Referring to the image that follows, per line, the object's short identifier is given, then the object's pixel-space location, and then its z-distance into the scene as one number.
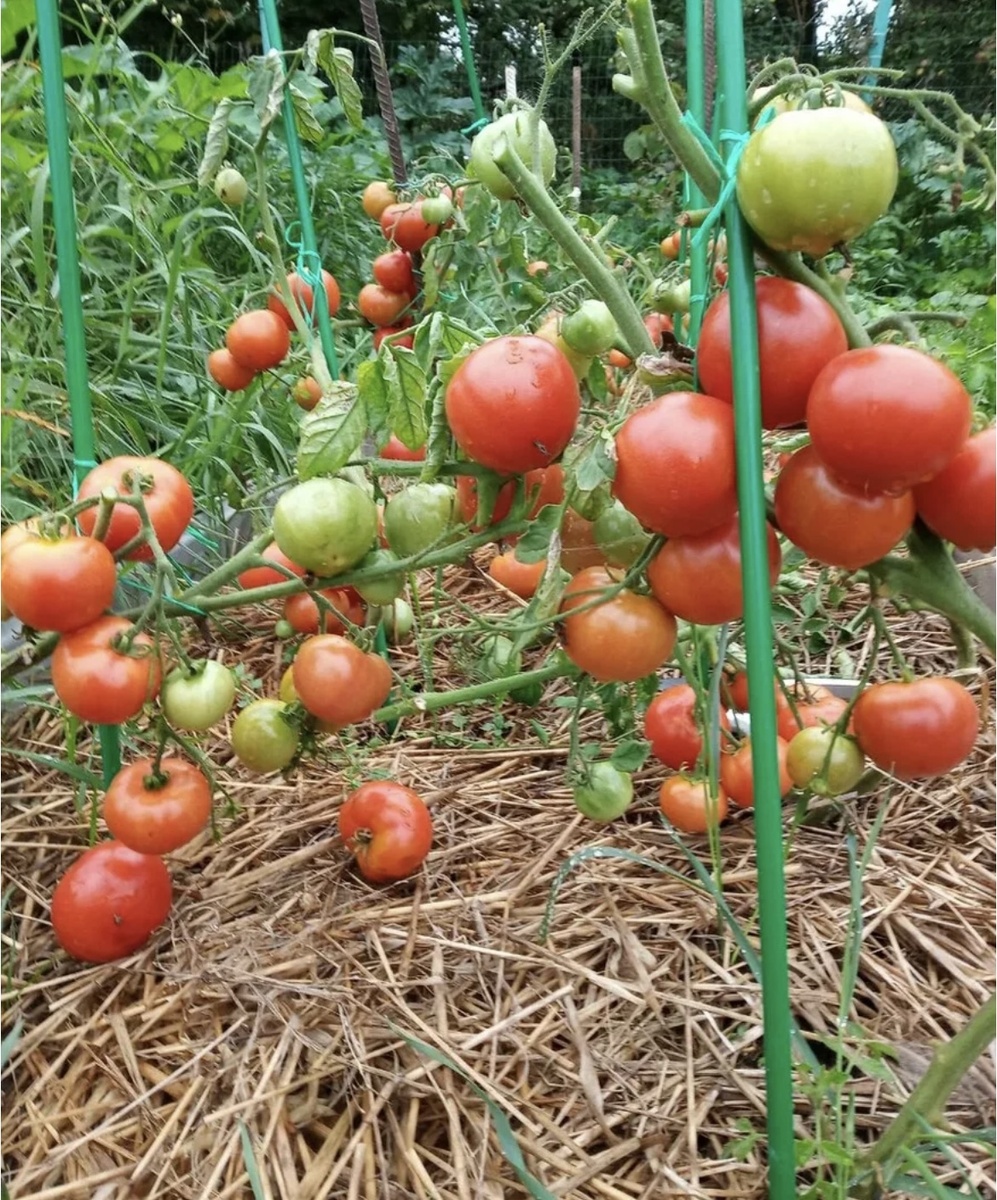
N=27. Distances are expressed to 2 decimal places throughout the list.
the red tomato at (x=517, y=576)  1.11
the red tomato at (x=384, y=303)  1.42
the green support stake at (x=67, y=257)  0.91
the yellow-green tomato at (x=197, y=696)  0.85
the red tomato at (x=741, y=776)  1.04
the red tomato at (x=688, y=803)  1.07
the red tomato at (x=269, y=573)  0.94
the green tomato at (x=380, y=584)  0.84
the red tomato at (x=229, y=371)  1.29
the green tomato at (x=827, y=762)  0.85
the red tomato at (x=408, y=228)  1.34
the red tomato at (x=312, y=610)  1.03
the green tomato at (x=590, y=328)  0.79
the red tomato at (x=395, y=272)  1.38
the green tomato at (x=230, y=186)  1.20
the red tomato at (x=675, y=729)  1.09
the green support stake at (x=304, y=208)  1.29
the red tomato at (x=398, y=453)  1.01
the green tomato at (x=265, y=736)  0.97
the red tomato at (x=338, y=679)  0.88
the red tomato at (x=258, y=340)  1.23
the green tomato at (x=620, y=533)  0.75
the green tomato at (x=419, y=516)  0.82
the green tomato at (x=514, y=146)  0.79
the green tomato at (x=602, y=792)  0.98
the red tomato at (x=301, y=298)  1.30
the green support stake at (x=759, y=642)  0.57
